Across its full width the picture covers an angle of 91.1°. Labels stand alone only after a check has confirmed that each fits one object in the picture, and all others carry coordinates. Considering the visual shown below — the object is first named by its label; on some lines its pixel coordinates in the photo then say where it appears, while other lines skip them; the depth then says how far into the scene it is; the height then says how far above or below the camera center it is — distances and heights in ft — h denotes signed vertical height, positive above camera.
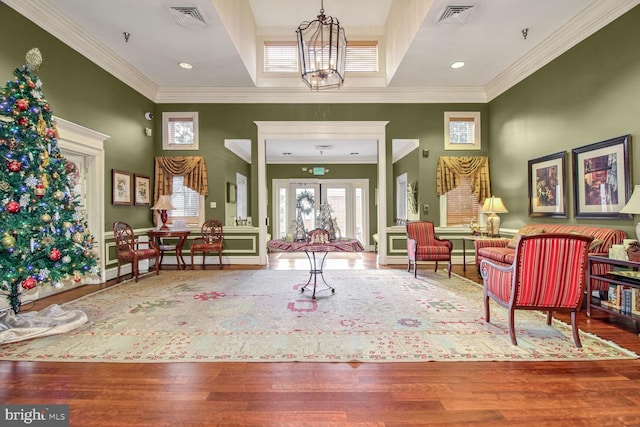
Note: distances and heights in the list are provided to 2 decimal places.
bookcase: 9.50 -2.53
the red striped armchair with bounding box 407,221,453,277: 17.28 -1.85
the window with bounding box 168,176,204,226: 21.31 +0.90
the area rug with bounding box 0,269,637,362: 7.93 -3.52
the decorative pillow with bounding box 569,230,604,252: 11.25 -1.15
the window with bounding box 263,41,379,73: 20.13 +10.18
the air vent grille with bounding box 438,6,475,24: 12.60 +8.19
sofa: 11.14 -1.40
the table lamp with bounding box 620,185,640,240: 9.70 +0.17
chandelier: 11.60 +5.87
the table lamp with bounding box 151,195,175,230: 19.03 +0.52
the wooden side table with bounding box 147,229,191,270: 18.45 -1.21
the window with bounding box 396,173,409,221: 29.29 +1.65
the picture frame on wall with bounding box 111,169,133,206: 17.02 +1.62
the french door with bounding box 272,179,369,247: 36.81 +1.45
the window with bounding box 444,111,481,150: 21.07 +5.54
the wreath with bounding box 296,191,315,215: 37.32 +1.44
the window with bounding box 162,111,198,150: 21.01 +5.71
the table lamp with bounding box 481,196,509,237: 17.70 +0.06
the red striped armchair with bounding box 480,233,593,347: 8.09 -1.66
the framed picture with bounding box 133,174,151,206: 18.90 +1.67
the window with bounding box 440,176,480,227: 21.16 +0.44
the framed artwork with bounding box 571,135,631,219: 11.57 +1.30
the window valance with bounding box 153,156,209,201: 20.68 +2.87
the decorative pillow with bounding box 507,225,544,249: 14.98 -0.90
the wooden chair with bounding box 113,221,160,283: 15.98 -1.70
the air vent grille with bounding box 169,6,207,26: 12.69 +8.33
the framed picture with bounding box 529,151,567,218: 14.60 +1.25
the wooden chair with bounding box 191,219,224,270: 19.60 -1.49
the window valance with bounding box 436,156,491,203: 20.77 +2.69
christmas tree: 9.32 +0.52
